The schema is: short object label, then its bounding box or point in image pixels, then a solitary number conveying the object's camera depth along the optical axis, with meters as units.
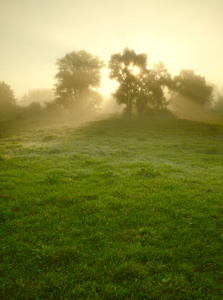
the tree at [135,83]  59.12
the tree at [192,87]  71.00
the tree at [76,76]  67.56
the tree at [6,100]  69.53
